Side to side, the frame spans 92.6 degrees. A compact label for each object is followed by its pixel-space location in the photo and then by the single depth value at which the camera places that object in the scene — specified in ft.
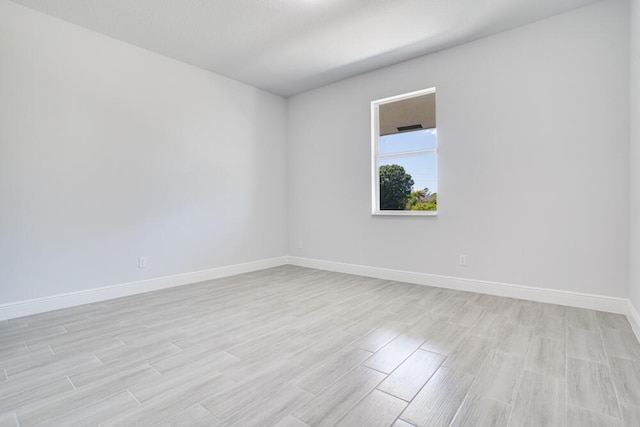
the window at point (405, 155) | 12.84
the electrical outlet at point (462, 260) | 11.64
